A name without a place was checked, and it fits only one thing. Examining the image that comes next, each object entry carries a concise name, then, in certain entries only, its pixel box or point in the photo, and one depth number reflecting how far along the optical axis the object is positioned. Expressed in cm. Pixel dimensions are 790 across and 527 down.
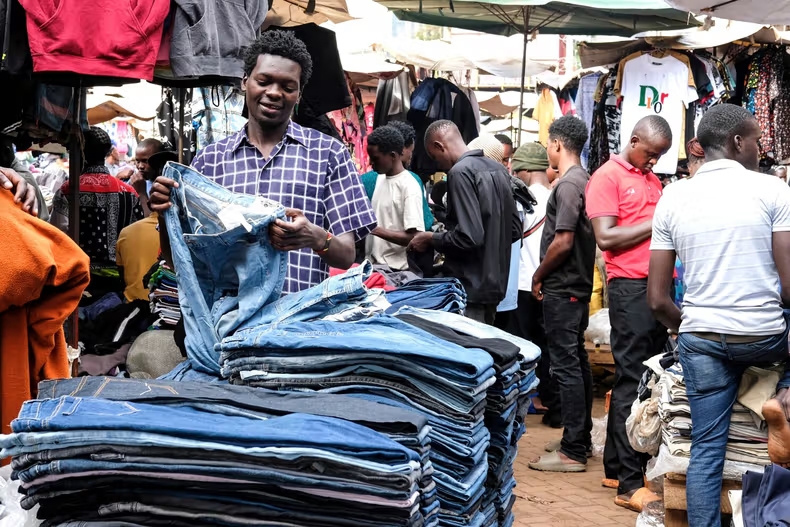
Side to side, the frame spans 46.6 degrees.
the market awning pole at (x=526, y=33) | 884
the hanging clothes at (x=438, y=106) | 1009
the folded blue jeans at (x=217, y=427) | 173
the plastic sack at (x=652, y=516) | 518
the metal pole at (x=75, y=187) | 516
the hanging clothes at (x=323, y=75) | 632
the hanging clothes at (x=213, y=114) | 612
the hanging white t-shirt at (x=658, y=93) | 850
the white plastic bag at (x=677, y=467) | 457
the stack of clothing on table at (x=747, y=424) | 451
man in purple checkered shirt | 292
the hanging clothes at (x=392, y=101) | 1073
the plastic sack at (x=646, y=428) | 500
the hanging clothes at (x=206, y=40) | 429
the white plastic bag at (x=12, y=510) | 199
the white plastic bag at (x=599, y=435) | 723
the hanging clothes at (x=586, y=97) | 973
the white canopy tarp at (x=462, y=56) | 1026
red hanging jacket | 399
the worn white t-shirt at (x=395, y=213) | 724
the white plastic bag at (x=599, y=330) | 874
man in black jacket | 632
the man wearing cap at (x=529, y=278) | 816
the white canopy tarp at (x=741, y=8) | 544
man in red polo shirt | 572
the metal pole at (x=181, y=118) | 386
